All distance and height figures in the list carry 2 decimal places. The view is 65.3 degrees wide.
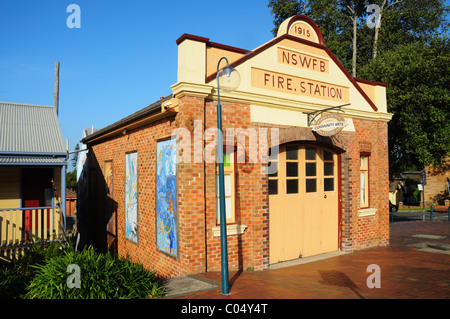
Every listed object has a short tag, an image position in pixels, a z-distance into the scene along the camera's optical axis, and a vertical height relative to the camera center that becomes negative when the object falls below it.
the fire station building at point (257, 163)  7.32 +0.34
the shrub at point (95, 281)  5.35 -1.69
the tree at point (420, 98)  16.38 +3.67
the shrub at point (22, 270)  5.99 -1.89
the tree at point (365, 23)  24.05 +10.91
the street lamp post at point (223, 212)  5.92 -0.62
